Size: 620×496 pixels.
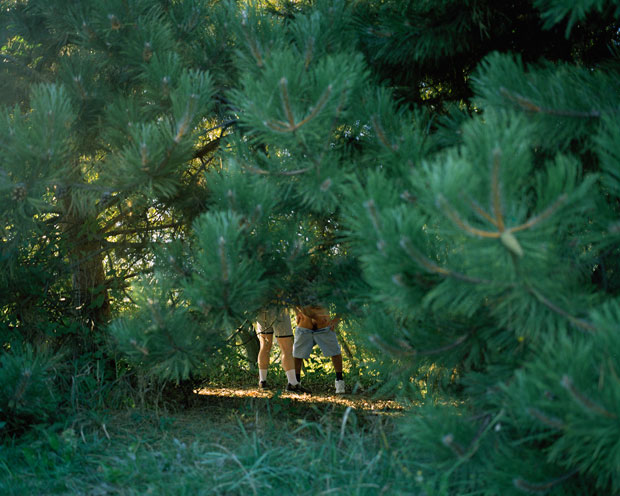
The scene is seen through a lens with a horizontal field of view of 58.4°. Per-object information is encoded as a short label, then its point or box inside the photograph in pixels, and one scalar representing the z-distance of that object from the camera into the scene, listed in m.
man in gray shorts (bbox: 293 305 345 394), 6.25
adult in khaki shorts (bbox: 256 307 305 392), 6.08
